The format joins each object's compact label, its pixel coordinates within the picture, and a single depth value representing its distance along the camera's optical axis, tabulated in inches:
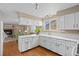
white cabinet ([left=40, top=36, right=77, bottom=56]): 65.7
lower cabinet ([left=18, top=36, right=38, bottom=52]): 85.1
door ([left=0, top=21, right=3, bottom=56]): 67.0
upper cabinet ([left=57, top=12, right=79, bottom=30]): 67.9
